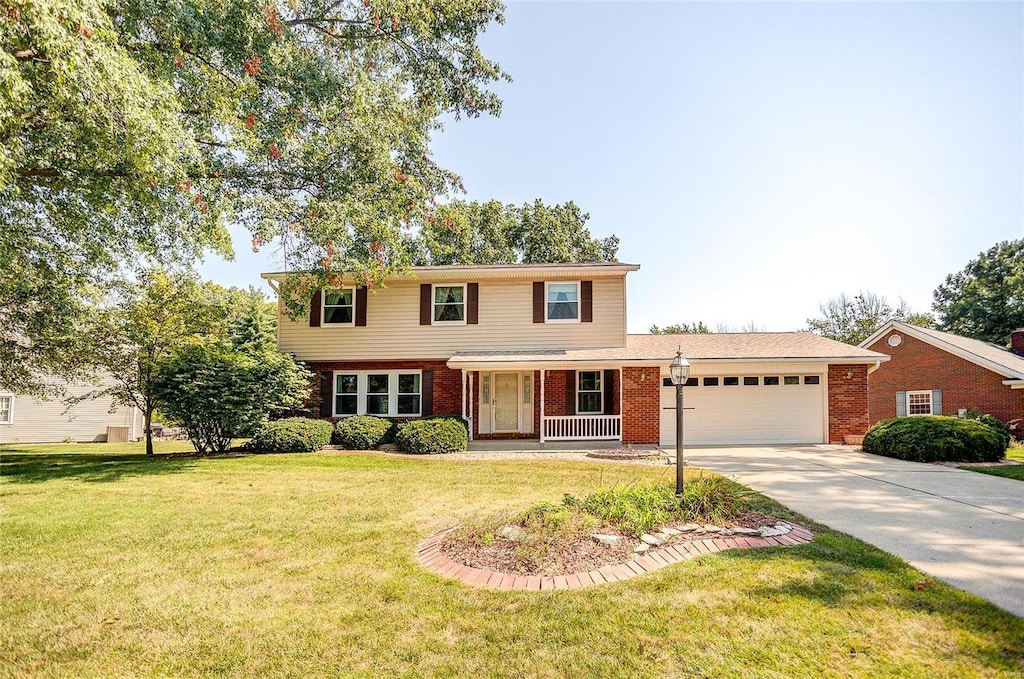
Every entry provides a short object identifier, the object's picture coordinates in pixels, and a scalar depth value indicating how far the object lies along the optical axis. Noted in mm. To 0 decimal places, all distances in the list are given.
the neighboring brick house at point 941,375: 18312
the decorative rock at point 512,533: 4938
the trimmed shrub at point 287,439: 13844
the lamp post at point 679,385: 6078
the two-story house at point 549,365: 14875
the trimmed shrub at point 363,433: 14508
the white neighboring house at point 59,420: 20547
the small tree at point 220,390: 13227
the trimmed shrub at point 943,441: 10906
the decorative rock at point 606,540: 4746
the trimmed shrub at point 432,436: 13477
